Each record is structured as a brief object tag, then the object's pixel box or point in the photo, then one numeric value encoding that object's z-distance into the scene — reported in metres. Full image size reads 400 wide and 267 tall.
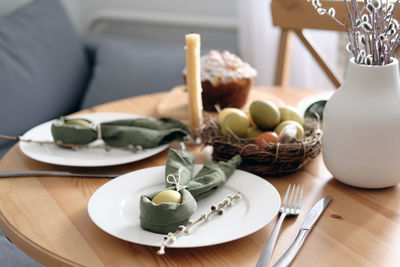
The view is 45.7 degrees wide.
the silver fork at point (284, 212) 0.73
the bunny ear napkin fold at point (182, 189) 0.77
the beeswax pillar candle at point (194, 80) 1.15
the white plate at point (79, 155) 1.09
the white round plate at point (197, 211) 0.77
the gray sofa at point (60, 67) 1.85
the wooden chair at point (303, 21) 1.55
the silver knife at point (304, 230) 0.74
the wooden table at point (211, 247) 0.76
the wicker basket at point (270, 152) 1.00
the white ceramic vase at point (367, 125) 0.89
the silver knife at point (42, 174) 1.06
